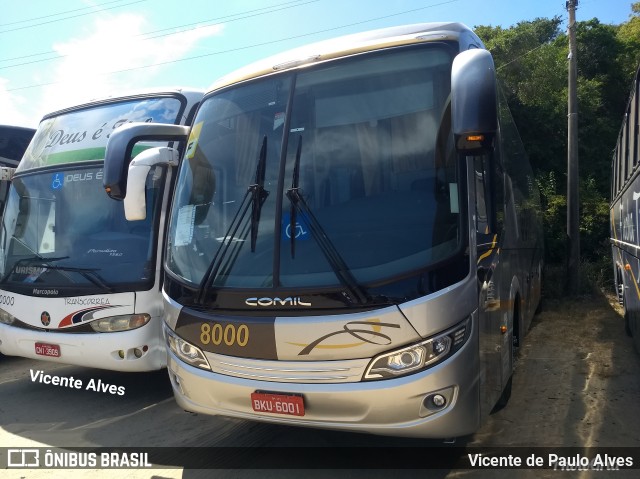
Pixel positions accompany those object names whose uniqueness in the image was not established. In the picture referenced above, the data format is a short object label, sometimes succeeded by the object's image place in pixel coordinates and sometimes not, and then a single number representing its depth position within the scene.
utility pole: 12.52
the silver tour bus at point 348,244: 3.36
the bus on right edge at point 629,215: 5.89
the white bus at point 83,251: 5.58
